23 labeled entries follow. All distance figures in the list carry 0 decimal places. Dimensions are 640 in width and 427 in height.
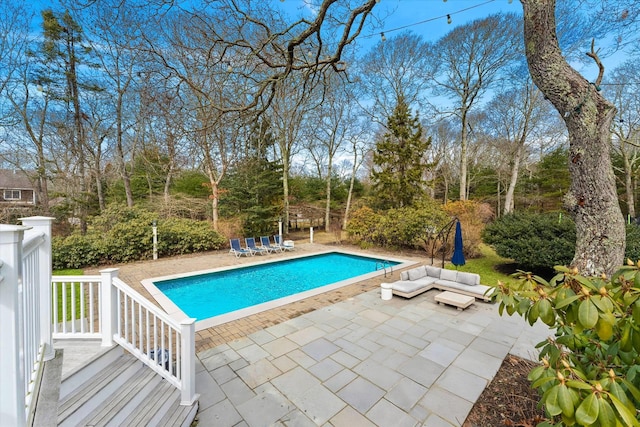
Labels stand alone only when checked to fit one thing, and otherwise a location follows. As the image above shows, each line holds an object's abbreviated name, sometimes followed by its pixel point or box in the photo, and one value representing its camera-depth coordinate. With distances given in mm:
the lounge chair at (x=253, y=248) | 12186
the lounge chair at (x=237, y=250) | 11580
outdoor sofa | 6250
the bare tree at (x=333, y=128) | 17672
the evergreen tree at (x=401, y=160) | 14539
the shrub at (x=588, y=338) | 1167
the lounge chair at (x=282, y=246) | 13348
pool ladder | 8870
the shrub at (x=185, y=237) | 10992
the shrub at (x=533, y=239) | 7141
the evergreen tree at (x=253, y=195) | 15195
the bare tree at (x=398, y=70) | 15375
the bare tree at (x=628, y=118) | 12641
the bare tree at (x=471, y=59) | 13508
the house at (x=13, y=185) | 23292
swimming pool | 6484
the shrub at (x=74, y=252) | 8656
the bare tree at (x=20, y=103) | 10836
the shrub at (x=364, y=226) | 13542
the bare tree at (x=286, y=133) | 15141
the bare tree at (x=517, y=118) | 14414
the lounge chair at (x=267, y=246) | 12798
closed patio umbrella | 7785
